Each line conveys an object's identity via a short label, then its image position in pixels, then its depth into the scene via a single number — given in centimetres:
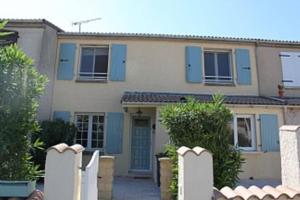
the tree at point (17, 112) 326
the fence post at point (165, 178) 561
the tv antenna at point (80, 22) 1200
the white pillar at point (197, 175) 305
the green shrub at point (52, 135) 799
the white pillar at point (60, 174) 287
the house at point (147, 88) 885
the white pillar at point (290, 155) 317
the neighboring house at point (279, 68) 1027
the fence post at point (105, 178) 568
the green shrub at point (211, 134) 451
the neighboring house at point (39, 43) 940
